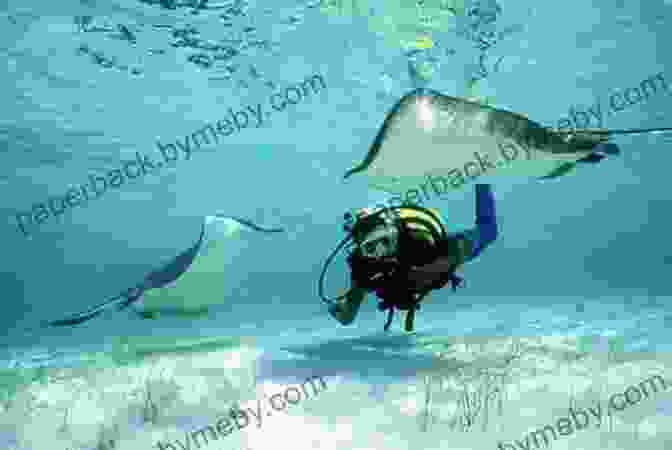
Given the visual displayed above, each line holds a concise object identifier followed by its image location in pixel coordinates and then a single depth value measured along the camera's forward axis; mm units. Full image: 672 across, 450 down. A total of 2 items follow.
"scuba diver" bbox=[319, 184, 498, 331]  3406
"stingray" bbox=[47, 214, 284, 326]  7199
